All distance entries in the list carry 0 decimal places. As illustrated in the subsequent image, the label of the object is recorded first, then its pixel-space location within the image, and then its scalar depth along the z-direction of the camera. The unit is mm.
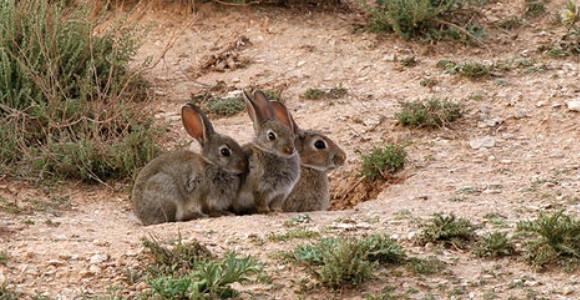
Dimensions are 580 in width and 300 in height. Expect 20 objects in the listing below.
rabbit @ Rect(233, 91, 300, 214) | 13961
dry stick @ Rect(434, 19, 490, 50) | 20422
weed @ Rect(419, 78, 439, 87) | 19047
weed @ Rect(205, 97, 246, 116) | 18750
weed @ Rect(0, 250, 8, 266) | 10930
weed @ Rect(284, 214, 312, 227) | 12625
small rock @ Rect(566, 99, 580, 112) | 17000
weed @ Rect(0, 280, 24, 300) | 9984
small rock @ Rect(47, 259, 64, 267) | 11016
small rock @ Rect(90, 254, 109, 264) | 11109
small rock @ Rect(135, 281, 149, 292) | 10430
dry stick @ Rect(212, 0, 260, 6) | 22216
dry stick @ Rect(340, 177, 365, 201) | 16406
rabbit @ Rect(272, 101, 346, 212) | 14727
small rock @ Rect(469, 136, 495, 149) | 16531
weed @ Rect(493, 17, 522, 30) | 21312
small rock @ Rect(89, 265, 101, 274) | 10844
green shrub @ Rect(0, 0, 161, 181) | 15750
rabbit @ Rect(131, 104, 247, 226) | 13719
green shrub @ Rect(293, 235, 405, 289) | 10281
